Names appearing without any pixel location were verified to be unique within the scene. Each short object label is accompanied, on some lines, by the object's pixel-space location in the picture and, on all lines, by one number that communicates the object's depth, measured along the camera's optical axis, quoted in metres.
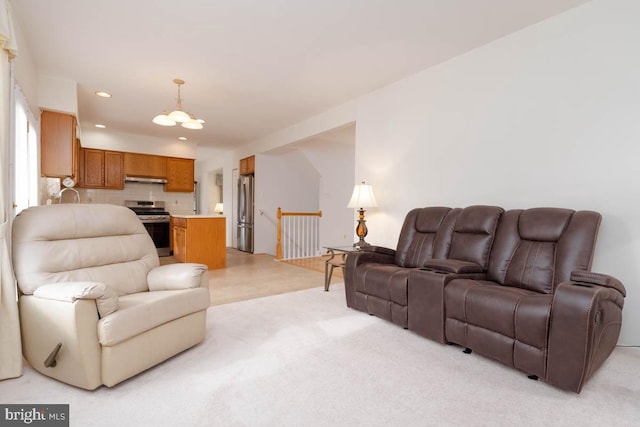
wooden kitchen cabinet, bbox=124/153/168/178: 6.48
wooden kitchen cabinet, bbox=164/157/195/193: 6.96
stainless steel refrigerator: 7.16
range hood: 6.50
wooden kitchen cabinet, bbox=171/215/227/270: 5.08
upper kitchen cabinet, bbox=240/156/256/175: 7.09
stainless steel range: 6.37
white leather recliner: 1.67
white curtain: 1.83
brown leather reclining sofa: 1.68
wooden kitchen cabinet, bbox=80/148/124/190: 6.09
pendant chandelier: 3.41
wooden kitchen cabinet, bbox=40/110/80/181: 3.77
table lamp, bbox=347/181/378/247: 3.81
